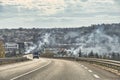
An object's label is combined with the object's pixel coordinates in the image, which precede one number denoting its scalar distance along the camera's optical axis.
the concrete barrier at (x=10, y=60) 42.72
